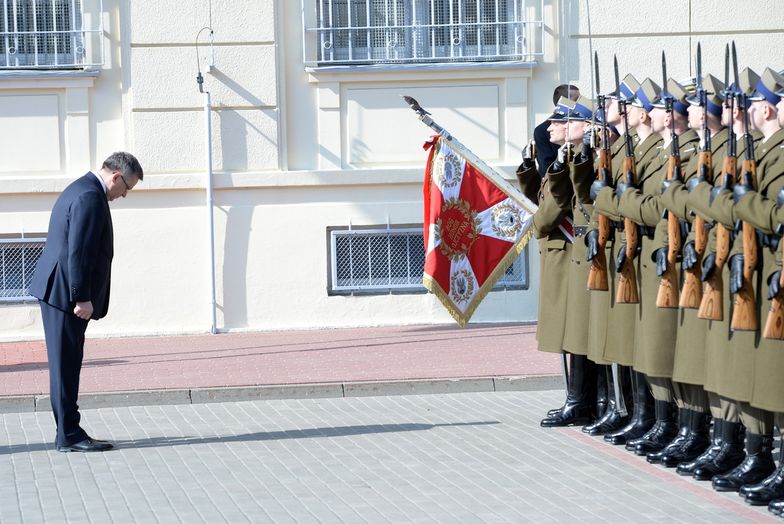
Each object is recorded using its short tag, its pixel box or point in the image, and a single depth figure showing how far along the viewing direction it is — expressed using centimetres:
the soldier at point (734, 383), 896
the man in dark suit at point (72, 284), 1131
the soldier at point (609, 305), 1111
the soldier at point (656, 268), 1022
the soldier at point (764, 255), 864
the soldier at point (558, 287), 1199
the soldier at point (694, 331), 953
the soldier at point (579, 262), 1158
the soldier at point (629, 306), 1070
